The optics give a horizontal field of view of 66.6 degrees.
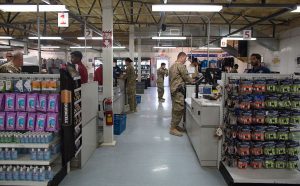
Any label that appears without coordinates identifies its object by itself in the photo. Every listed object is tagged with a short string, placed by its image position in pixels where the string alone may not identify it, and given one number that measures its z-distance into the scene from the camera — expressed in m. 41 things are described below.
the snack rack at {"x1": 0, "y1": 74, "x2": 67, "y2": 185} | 3.03
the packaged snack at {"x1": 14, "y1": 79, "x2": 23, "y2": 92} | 3.18
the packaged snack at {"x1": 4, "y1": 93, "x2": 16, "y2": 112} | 3.14
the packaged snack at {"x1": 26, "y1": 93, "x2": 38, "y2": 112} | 3.14
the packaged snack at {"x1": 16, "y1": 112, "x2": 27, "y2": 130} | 3.14
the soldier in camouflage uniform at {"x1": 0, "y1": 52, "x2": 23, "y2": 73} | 4.40
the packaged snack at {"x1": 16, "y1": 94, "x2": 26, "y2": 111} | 3.14
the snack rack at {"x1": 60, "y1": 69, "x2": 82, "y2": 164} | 3.13
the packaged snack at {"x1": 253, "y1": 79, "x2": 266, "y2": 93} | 3.37
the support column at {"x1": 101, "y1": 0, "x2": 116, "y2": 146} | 4.81
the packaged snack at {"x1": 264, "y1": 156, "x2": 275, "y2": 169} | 3.40
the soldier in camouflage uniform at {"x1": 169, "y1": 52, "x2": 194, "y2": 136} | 5.51
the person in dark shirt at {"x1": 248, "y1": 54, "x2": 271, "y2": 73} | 4.76
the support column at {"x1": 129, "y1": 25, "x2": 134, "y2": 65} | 11.14
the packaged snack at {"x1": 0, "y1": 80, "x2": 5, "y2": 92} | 3.18
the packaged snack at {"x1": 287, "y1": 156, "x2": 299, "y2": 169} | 3.39
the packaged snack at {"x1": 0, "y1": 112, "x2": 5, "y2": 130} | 3.13
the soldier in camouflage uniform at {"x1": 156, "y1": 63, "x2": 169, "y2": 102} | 10.97
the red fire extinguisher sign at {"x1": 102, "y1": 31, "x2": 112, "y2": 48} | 4.78
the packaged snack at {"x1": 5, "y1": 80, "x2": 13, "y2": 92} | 3.18
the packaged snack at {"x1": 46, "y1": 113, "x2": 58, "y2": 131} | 3.12
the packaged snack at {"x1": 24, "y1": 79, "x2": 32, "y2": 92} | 3.19
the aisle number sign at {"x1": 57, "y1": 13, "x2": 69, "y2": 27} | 6.54
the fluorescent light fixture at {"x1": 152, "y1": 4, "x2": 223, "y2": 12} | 4.53
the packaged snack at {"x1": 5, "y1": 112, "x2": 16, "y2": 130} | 3.14
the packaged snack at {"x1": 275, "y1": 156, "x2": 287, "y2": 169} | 3.41
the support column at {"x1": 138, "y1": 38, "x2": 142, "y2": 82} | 14.48
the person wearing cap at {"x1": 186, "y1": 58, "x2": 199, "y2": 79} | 7.16
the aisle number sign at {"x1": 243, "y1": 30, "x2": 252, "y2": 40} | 9.19
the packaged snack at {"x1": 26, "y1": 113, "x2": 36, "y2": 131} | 3.15
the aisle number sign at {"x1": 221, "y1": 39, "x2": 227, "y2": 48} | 10.83
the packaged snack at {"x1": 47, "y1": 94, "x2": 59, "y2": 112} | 3.14
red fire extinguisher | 4.83
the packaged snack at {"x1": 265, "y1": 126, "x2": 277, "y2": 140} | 3.36
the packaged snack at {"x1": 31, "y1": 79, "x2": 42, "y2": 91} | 3.18
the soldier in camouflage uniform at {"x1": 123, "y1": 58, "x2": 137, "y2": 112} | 8.12
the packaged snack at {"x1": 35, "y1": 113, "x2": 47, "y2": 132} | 3.13
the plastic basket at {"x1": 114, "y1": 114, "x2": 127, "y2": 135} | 5.65
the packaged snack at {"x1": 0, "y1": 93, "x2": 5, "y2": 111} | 3.14
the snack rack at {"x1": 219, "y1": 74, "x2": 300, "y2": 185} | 3.36
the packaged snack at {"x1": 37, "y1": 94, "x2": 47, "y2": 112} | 3.14
